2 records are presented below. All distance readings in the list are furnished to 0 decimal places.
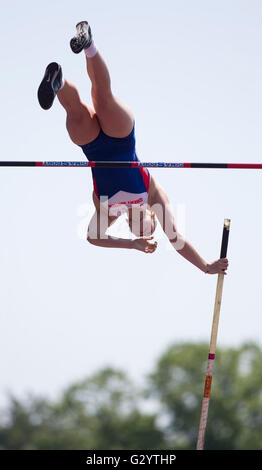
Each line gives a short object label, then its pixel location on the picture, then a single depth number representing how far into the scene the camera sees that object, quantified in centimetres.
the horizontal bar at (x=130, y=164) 1864
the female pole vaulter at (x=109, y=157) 1811
